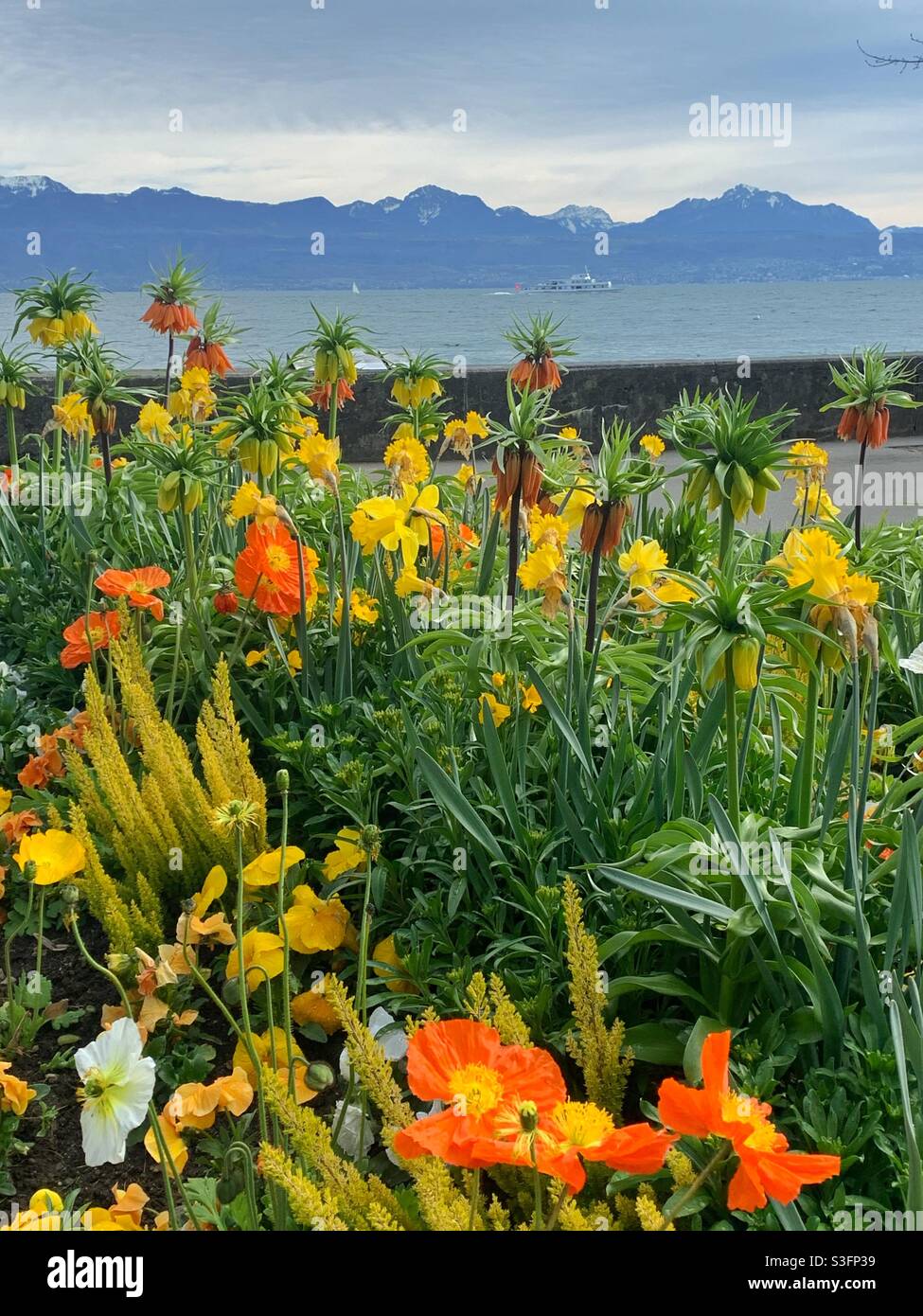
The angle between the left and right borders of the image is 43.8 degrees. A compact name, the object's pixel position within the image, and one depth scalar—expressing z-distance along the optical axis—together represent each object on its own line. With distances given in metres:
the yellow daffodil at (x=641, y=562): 2.25
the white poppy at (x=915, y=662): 1.89
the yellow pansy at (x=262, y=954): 2.00
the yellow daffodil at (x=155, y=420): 3.92
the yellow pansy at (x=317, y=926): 2.06
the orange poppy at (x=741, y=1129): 1.03
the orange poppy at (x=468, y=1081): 0.98
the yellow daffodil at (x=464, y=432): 3.96
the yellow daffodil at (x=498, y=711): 2.29
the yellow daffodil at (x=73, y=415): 3.90
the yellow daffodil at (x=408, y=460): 2.92
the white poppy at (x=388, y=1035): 1.84
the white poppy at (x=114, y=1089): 1.25
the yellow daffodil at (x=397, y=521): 2.50
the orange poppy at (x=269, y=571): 2.56
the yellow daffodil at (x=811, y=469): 3.81
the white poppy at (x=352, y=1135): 1.73
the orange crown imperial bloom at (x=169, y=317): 4.29
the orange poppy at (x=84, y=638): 2.66
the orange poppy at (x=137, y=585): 2.56
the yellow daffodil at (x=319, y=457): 2.91
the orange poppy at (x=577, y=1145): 0.93
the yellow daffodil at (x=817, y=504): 4.04
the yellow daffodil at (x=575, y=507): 2.48
